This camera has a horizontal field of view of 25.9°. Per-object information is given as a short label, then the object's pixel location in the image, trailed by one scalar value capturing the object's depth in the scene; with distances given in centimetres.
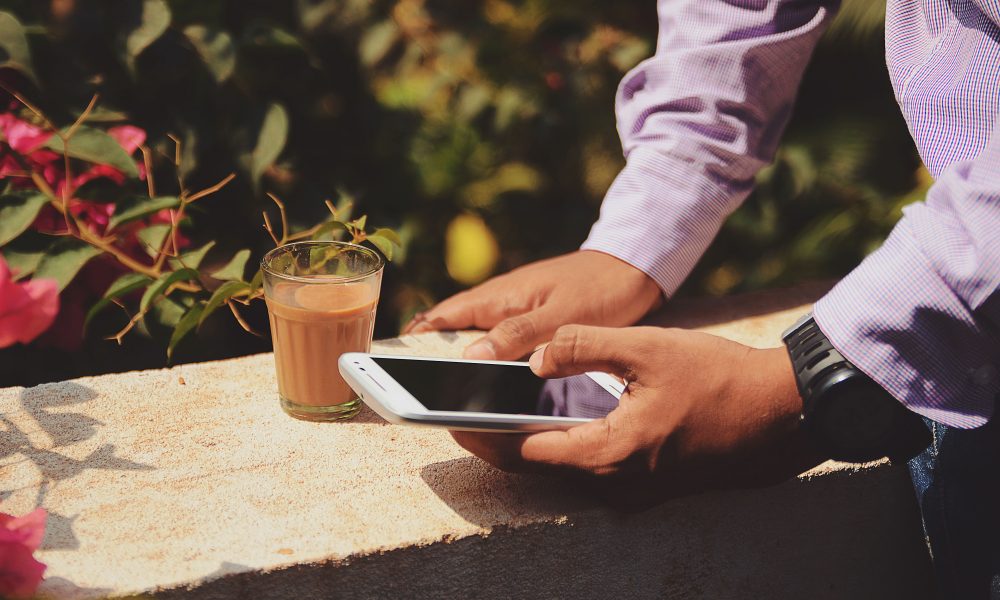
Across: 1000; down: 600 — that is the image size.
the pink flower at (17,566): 88
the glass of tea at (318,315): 109
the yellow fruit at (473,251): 164
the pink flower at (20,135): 120
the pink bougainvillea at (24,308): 89
